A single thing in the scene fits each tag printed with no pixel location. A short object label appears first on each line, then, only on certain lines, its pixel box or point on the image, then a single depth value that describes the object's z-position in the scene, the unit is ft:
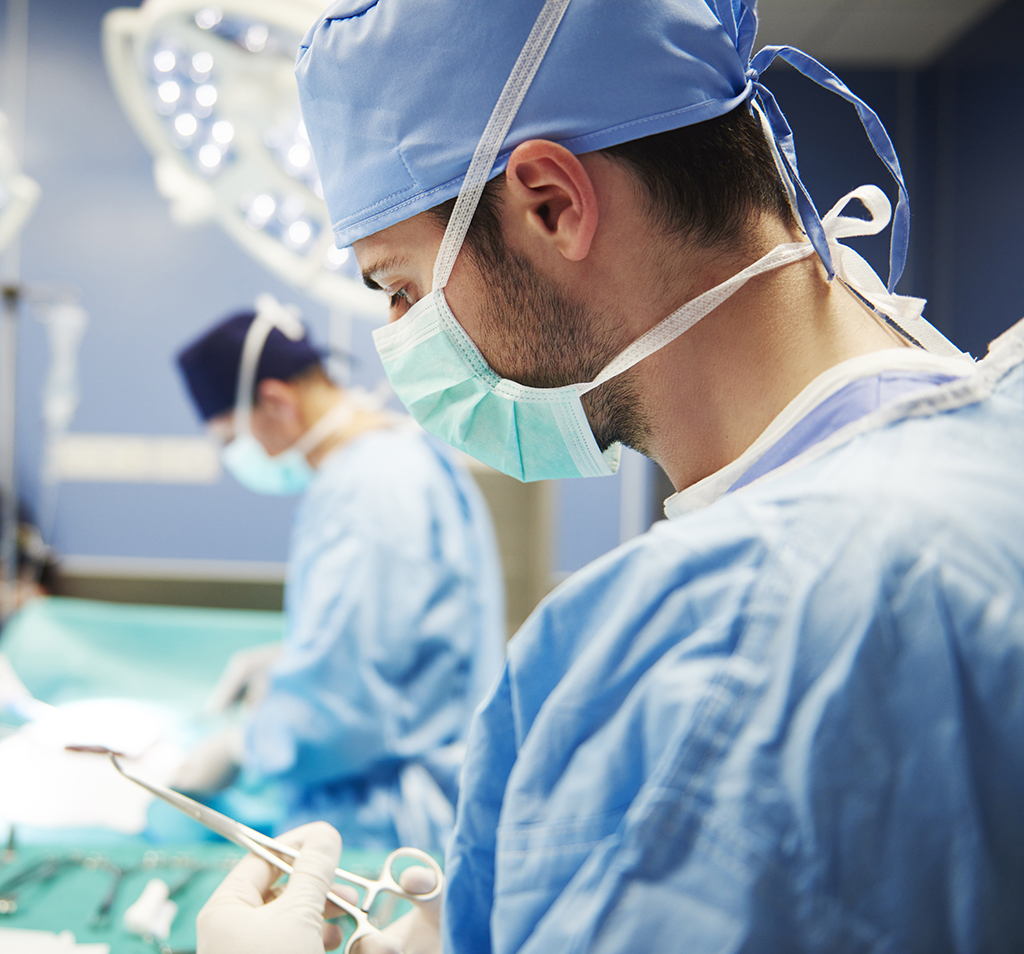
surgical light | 3.53
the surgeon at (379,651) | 4.45
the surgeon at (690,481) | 1.26
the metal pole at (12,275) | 10.28
